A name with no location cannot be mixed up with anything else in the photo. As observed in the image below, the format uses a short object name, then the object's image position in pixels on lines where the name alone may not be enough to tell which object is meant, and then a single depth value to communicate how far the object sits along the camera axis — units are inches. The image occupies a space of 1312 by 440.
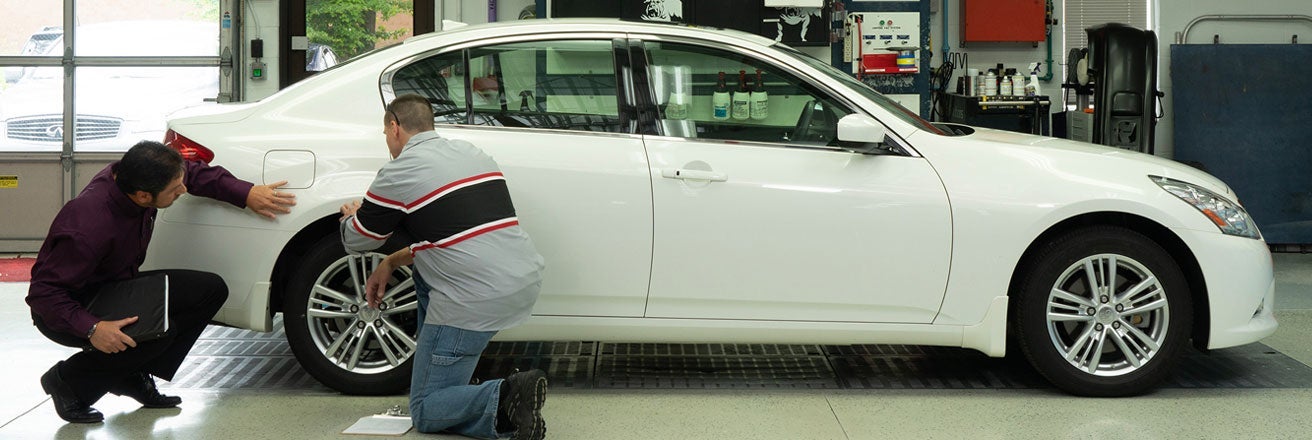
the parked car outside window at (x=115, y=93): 359.3
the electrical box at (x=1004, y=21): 372.8
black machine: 342.6
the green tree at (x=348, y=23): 370.6
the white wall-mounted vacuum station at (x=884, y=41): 350.9
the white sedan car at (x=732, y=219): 176.7
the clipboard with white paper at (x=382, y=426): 165.0
